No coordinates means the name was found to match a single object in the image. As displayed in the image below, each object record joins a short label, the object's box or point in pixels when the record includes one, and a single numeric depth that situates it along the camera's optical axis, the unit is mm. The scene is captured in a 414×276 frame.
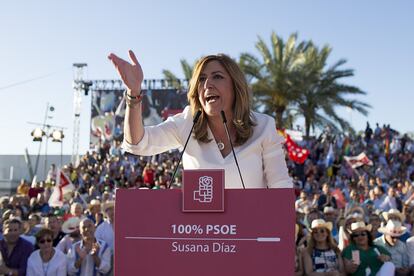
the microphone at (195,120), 2440
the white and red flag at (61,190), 13820
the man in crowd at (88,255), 7332
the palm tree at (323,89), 27031
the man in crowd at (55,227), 8602
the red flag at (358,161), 19344
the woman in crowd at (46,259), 7043
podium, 1964
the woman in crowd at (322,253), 7254
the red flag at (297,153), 19688
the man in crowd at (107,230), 8031
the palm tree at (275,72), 27108
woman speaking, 2488
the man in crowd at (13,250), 7235
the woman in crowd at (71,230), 8094
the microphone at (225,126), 2402
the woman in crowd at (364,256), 7363
